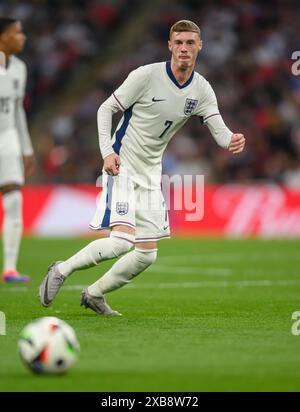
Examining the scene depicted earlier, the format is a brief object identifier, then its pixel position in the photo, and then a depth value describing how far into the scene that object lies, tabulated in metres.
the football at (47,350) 11.16
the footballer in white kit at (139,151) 16.09
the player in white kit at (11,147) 22.97
